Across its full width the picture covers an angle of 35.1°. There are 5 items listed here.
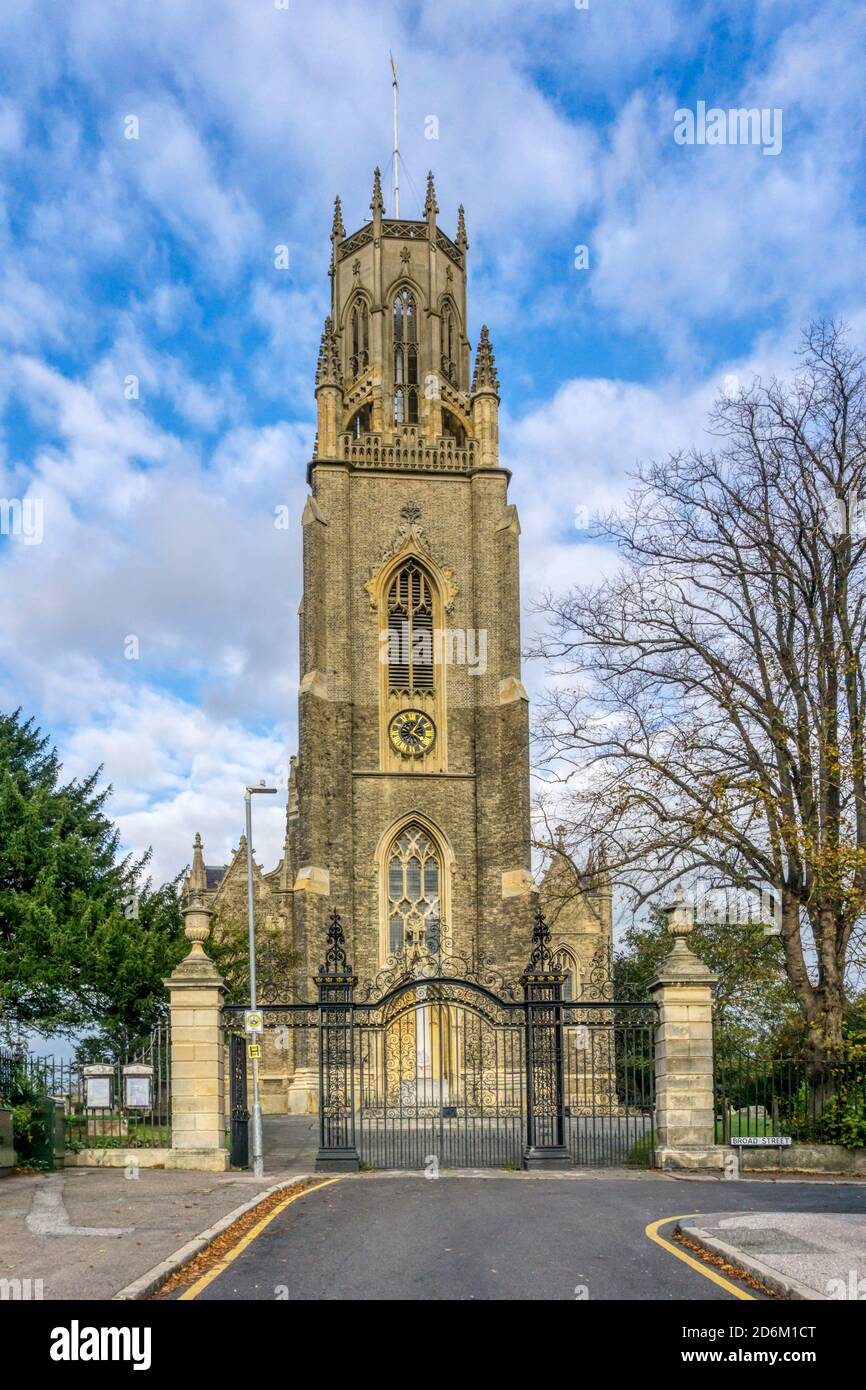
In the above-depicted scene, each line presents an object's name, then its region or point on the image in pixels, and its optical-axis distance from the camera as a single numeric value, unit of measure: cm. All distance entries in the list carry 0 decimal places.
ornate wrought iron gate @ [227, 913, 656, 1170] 2014
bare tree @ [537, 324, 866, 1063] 2050
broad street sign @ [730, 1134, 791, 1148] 1956
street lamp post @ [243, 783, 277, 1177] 1844
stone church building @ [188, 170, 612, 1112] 3725
